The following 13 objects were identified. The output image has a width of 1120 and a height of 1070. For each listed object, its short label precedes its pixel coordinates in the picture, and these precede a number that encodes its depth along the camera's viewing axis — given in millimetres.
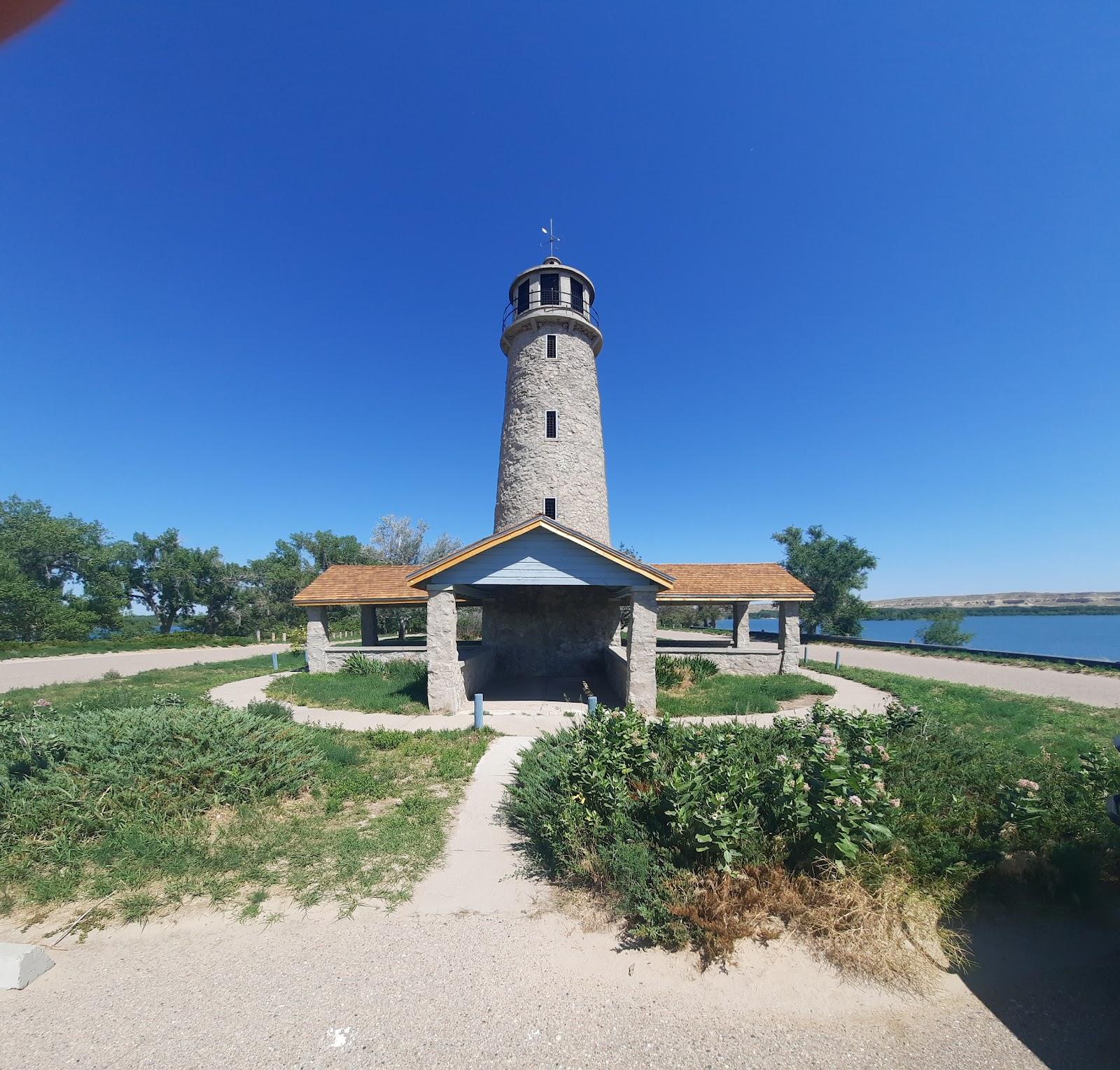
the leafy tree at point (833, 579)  38688
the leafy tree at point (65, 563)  35250
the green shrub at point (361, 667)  14938
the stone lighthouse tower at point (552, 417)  15266
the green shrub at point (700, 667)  13961
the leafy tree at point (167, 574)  42688
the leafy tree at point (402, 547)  39094
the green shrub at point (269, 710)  8188
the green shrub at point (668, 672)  12977
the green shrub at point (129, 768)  4961
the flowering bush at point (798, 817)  3922
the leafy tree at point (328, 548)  43562
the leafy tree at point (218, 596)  43281
